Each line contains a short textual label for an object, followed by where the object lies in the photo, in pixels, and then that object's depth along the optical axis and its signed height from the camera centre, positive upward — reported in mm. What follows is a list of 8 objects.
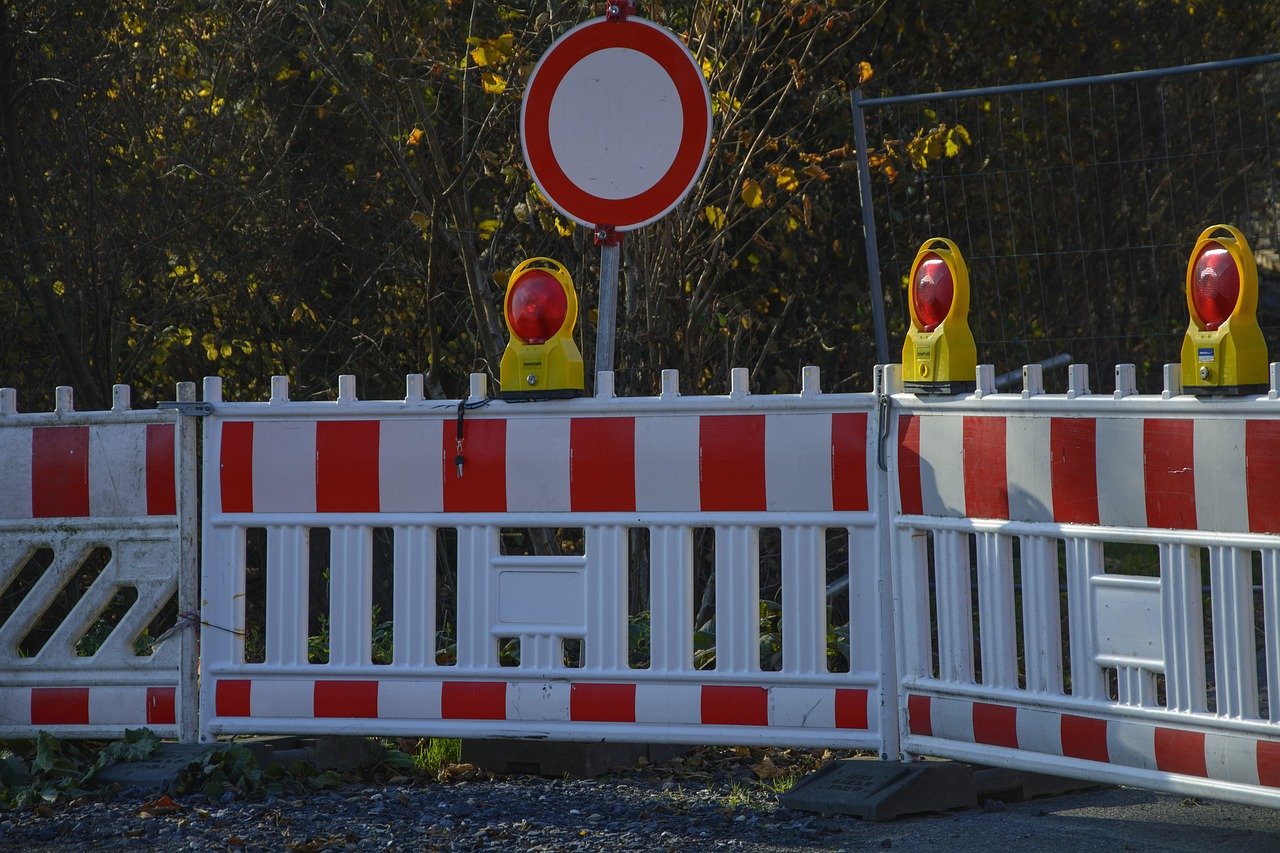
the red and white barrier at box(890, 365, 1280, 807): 8562 -116
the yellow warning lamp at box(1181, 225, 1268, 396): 8531 +600
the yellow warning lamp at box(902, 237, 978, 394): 10023 +691
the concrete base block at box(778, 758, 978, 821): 9516 -768
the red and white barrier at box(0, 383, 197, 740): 11078 +35
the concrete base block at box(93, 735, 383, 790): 10352 -695
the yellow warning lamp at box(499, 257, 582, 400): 10758 +750
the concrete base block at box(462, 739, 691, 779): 10891 -731
